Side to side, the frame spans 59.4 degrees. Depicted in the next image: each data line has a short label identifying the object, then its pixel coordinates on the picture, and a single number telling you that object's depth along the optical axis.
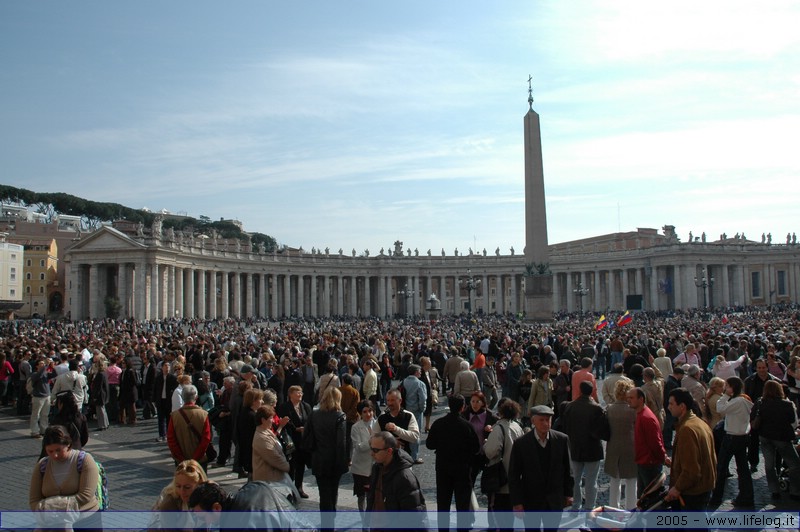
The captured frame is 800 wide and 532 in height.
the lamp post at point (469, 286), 52.88
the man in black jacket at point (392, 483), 5.44
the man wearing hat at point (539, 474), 6.18
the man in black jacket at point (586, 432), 7.87
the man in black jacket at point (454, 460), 7.09
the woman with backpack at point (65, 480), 5.47
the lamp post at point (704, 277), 76.78
